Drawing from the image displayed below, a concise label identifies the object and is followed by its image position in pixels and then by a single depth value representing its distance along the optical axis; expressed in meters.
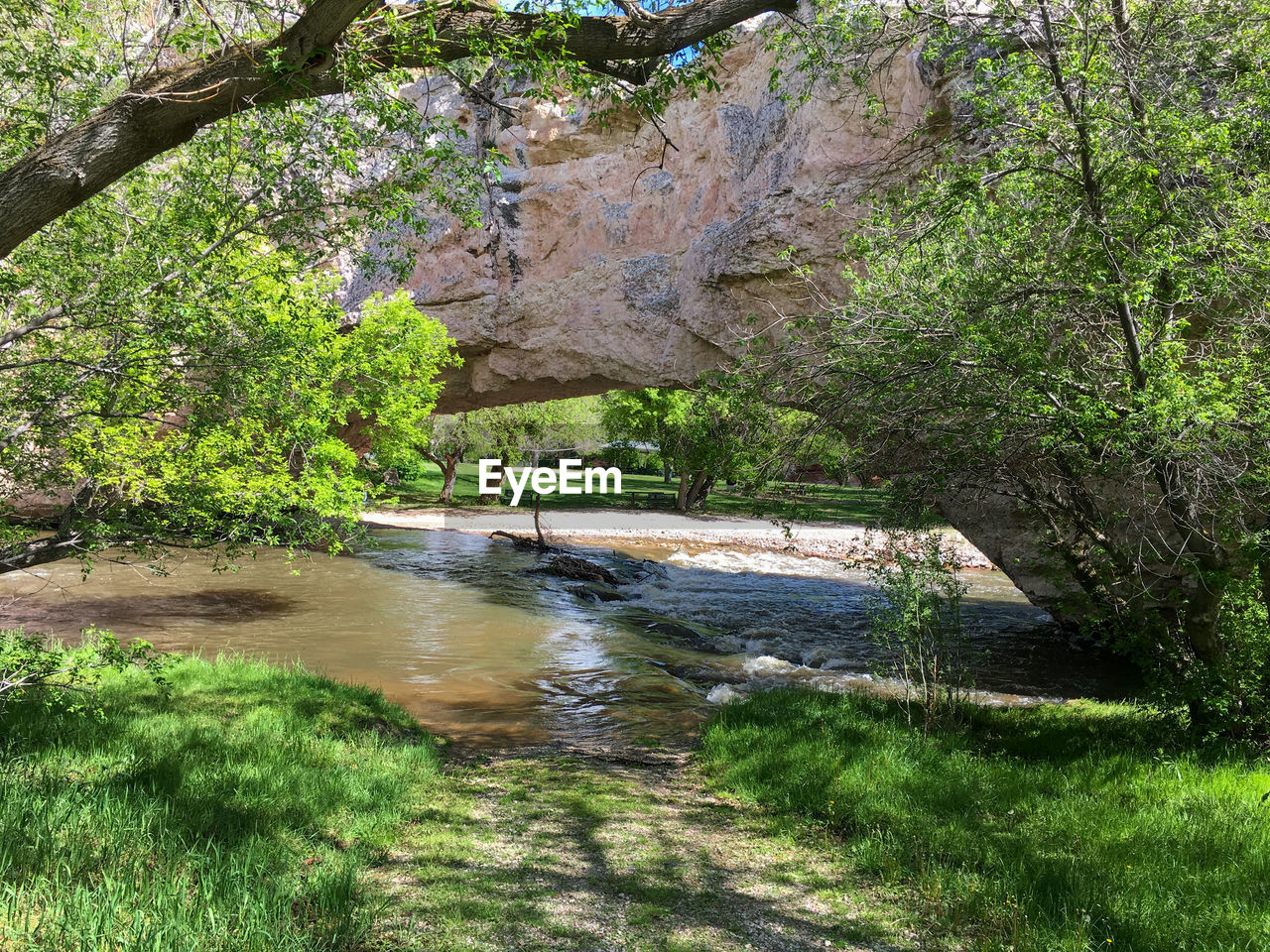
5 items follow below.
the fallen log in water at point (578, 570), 18.36
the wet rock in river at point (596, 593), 16.39
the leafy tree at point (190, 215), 3.52
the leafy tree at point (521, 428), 29.50
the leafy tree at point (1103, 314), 4.62
